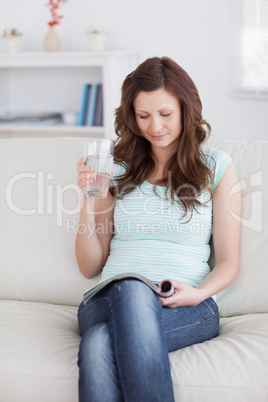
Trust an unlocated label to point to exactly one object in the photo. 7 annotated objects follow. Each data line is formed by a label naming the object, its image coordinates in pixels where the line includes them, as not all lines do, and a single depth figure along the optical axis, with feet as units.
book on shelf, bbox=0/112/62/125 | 13.79
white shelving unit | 12.93
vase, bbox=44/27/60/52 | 13.29
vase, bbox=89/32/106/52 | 12.82
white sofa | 4.89
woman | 5.25
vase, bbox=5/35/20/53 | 13.39
